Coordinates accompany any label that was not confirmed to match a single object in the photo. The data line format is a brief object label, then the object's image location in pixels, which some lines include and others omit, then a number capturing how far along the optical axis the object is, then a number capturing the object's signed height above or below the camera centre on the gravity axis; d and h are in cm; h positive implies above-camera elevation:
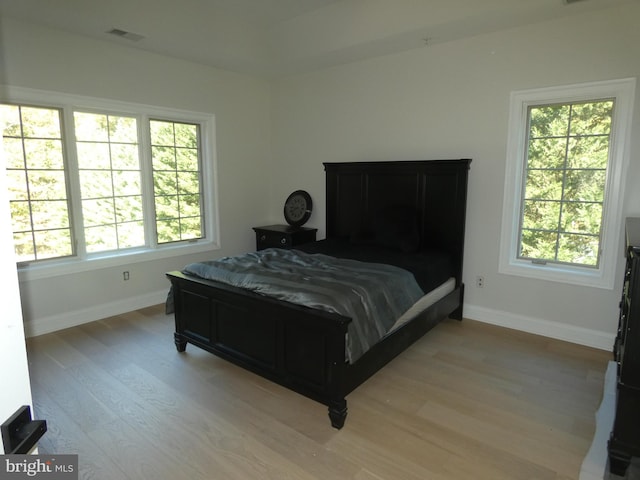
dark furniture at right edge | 179 -94
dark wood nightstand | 480 -55
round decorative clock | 506 -21
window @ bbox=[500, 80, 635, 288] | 314 +9
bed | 232 -73
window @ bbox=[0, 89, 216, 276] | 345 +12
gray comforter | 236 -62
